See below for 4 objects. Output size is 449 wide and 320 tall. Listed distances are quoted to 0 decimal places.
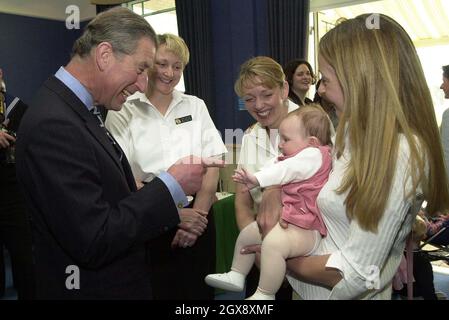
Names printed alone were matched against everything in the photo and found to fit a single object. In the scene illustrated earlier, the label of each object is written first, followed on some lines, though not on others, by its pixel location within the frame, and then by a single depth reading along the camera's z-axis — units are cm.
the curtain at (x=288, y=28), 521
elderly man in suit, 113
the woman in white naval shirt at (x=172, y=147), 205
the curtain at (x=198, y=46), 592
